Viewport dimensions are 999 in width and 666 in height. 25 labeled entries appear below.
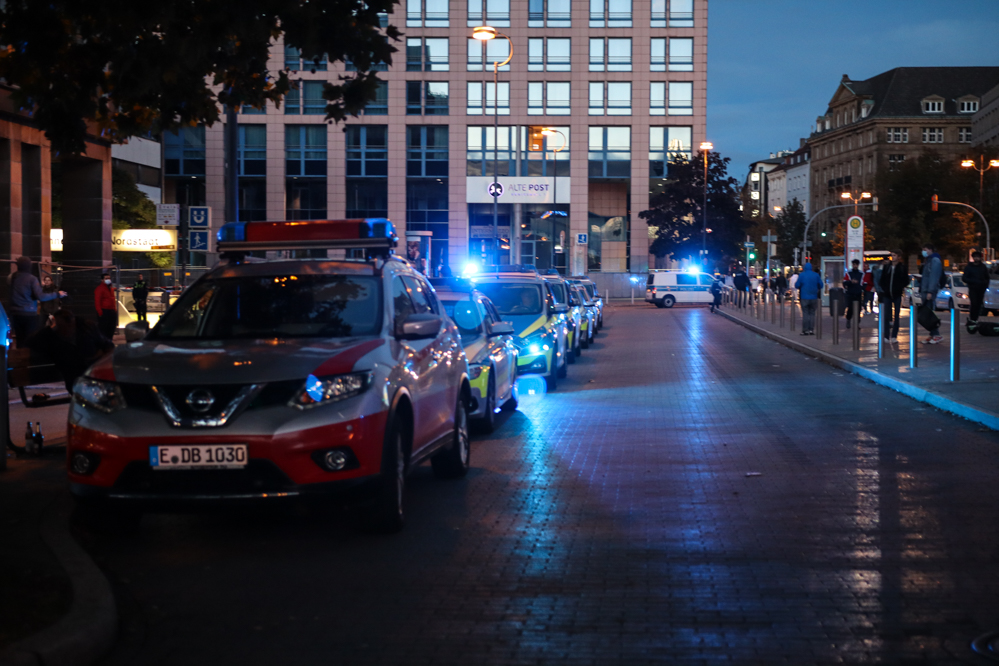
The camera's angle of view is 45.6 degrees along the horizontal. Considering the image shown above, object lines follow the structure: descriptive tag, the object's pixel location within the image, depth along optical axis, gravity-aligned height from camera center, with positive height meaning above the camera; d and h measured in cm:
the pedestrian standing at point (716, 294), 5928 -40
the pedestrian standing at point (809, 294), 3109 -19
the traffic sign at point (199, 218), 1950 +109
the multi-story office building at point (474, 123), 6969 +954
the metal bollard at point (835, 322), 2572 -81
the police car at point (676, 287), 6538 -6
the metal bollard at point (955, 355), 1579 -91
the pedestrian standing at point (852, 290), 3191 -9
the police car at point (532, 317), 1700 -46
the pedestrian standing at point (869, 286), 4356 +3
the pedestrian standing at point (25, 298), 1875 -23
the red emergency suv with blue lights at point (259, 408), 646 -69
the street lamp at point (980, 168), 7369 +762
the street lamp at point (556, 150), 6476 +819
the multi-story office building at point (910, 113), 12975 +1926
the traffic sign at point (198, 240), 1956 +73
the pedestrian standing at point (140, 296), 3220 -33
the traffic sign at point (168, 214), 2300 +135
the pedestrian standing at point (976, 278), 2566 +20
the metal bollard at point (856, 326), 2391 -81
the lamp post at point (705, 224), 7144 +392
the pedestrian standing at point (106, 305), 2384 -43
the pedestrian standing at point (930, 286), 2425 +2
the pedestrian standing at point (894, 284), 2638 +6
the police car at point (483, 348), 1163 -64
